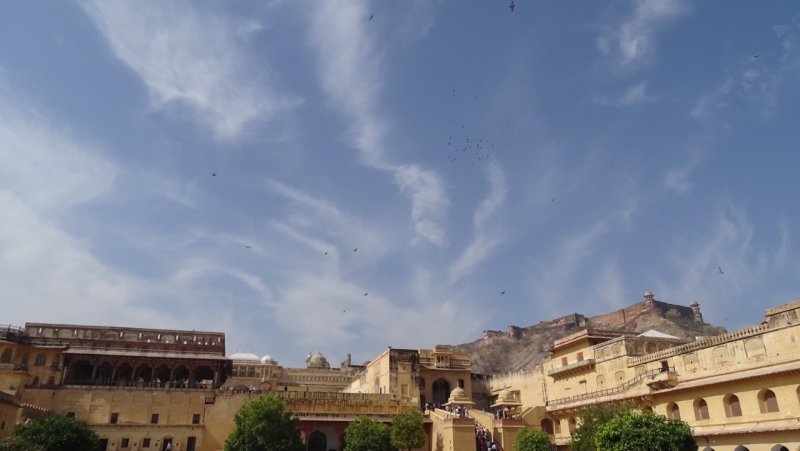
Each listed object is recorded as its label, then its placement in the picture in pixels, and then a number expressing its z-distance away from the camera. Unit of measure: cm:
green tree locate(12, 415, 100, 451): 3011
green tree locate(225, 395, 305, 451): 3344
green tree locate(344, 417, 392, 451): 3509
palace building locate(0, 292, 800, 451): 2734
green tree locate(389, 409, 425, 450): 3666
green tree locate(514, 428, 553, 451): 3378
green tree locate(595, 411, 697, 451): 2469
